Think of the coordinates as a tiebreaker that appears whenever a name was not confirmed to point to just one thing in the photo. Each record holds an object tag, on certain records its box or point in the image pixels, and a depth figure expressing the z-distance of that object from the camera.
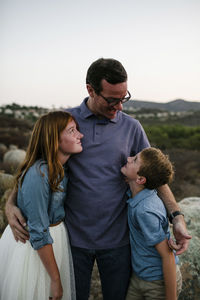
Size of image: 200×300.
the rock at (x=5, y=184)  6.81
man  1.92
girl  1.67
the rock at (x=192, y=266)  2.94
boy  1.78
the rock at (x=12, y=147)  14.35
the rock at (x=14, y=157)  10.75
